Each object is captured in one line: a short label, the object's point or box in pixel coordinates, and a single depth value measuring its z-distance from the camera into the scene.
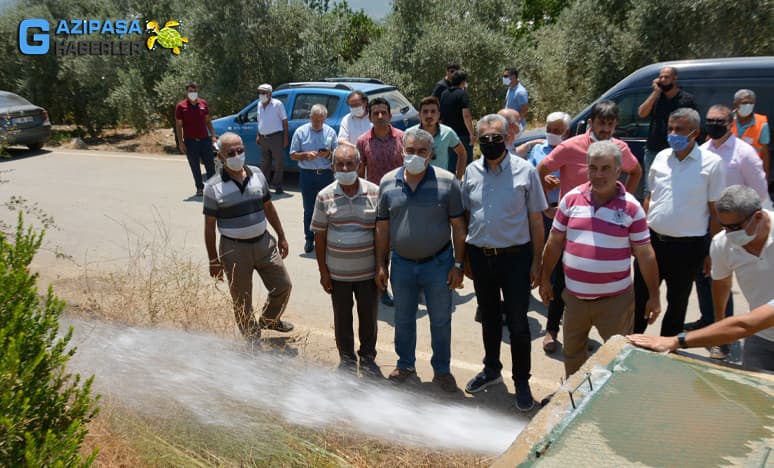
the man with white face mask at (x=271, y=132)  10.53
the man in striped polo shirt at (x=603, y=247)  3.78
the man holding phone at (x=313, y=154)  7.43
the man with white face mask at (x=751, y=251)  3.24
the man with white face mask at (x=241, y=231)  4.89
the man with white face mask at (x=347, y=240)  4.53
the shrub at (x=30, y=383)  2.49
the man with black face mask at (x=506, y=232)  4.17
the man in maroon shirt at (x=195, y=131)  10.67
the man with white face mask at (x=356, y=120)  7.24
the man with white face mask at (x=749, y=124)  6.02
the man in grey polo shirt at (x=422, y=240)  4.29
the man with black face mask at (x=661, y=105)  6.77
